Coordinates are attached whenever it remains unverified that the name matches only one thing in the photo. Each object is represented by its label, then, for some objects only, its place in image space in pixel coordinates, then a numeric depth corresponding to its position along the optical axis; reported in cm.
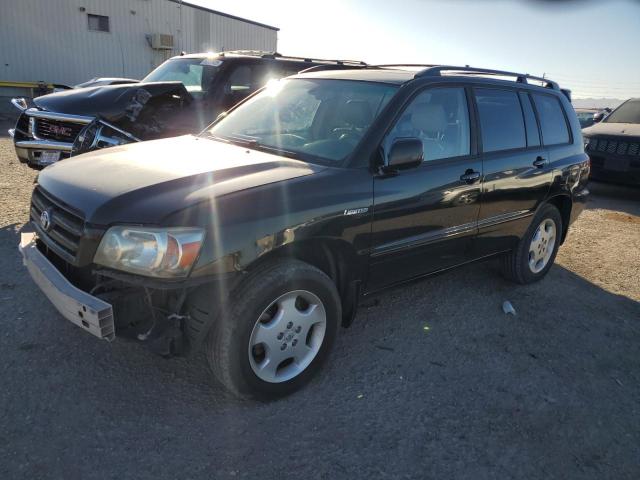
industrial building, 1844
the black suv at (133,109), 595
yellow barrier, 1764
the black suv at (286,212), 248
